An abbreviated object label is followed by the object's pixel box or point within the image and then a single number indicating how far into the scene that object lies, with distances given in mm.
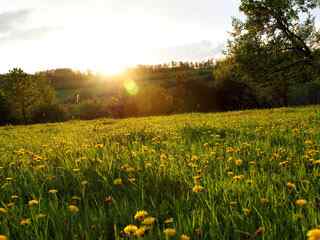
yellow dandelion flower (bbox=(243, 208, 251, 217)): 2927
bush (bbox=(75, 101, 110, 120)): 73125
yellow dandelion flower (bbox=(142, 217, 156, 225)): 2522
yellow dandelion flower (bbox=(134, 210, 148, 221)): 2656
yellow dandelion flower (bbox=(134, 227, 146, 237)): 2260
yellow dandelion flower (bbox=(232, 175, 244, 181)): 3921
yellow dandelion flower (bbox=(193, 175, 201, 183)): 3914
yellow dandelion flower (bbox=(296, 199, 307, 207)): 2855
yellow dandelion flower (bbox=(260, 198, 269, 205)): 3235
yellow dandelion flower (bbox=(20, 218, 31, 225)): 2855
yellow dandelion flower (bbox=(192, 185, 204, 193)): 3379
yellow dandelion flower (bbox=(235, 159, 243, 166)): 4888
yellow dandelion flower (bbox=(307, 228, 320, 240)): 1884
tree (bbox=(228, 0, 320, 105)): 30984
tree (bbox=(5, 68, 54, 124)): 62688
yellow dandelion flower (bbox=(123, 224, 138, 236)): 2333
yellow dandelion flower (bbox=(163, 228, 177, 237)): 2361
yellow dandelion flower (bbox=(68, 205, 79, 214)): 3186
